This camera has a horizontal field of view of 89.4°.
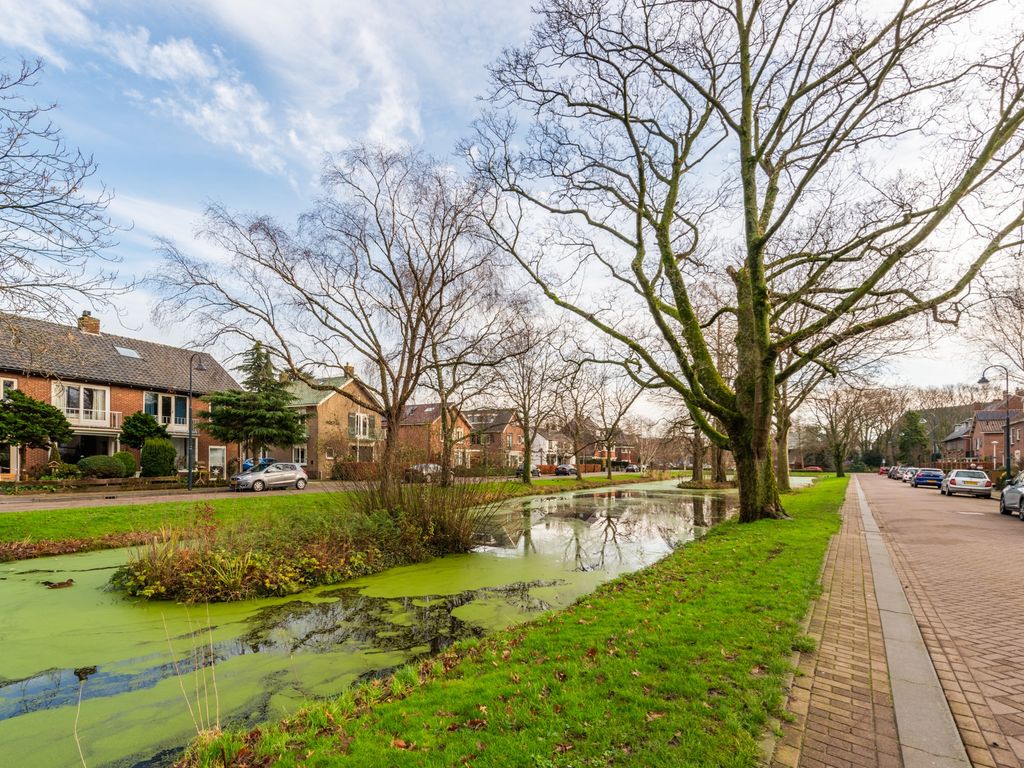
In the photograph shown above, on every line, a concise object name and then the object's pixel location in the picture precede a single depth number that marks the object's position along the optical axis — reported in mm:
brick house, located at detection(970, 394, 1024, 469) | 54406
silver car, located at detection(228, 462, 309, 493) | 26438
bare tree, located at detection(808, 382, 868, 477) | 45719
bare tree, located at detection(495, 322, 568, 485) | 31455
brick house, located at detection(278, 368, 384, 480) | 40594
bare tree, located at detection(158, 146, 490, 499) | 21312
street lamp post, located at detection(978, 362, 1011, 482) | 28969
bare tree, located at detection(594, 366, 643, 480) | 37697
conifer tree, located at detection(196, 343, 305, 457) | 31984
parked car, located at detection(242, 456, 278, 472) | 28841
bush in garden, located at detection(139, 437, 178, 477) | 28500
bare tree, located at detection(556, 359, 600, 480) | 36125
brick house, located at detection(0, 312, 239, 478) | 26812
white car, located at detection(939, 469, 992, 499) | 27938
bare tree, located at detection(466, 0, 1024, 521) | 10852
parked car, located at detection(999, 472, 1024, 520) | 18016
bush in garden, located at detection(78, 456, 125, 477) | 25891
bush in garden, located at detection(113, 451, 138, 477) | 27297
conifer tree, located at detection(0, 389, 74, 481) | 23422
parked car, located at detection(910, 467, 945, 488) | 38094
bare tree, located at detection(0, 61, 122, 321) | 8109
